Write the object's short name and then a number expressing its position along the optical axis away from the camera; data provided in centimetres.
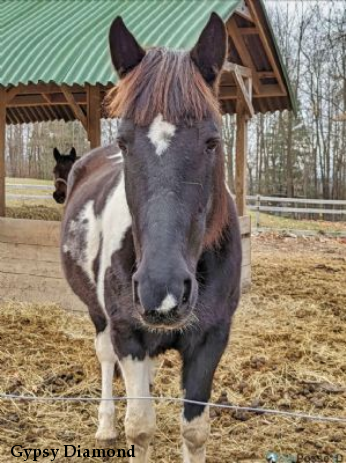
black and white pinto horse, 188
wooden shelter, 624
